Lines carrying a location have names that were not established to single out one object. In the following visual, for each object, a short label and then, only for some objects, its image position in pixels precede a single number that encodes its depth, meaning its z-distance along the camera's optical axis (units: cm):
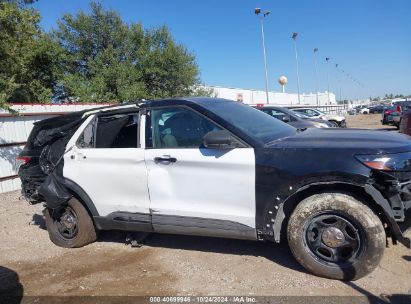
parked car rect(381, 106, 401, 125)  2341
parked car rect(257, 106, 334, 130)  1431
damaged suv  368
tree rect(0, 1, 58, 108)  884
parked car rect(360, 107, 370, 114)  6553
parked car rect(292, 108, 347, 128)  2420
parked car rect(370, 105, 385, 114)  6090
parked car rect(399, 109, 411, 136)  890
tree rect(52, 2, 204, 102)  2420
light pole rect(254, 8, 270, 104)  3111
